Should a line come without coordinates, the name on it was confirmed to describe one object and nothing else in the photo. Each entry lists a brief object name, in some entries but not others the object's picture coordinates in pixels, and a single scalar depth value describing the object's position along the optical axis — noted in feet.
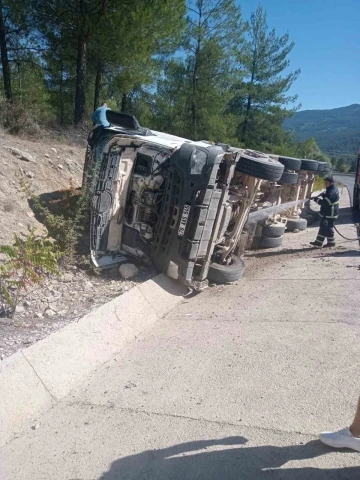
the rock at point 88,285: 16.88
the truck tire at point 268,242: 27.91
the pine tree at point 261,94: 82.17
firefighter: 28.37
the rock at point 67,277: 17.06
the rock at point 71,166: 29.70
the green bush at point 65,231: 18.54
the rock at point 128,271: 18.46
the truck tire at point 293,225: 34.73
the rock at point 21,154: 26.39
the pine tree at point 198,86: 61.31
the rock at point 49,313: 14.14
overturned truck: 17.51
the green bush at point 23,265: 13.25
